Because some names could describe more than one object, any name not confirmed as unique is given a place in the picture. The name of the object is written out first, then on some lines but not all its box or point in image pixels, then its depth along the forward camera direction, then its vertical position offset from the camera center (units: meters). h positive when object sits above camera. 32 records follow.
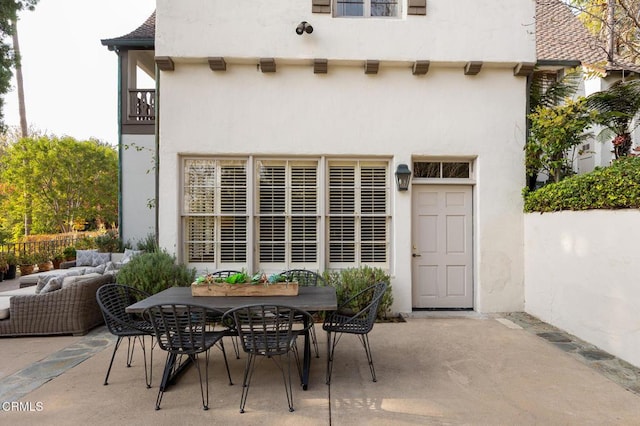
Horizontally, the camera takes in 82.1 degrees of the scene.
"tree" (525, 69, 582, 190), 5.88 +2.04
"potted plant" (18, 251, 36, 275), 10.30 -1.30
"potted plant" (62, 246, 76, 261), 10.60 -1.07
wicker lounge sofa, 4.88 -1.29
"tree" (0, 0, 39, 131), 9.88 +4.88
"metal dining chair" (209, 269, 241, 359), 3.59 -1.49
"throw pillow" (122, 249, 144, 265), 7.92 -0.81
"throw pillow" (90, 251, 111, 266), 8.58 -0.97
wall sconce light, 5.76 +0.65
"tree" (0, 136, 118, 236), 13.84 +1.39
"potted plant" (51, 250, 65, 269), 10.73 -1.26
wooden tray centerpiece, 3.77 -0.73
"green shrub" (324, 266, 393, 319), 5.49 -0.98
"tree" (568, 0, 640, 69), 4.62 +3.10
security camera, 5.65 +2.90
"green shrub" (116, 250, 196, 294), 5.30 -0.84
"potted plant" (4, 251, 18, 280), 9.74 -1.31
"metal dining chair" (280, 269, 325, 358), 4.81 -0.79
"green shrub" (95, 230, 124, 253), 9.66 -0.72
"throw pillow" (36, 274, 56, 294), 5.22 -0.97
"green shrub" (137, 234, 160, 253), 8.73 -0.65
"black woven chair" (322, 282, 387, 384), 3.61 -1.10
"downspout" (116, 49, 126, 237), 9.16 +2.01
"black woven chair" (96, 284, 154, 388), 3.53 -1.04
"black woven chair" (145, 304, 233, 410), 3.05 -0.96
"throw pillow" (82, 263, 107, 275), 6.22 -0.92
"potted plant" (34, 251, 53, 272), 10.70 -1.31
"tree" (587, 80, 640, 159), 5.49 +1.70
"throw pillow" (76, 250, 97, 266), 8.66 -0.97
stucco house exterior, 5.78 +1.25
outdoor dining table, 3.26 -0.80
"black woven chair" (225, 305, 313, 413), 3.02 -0.97
